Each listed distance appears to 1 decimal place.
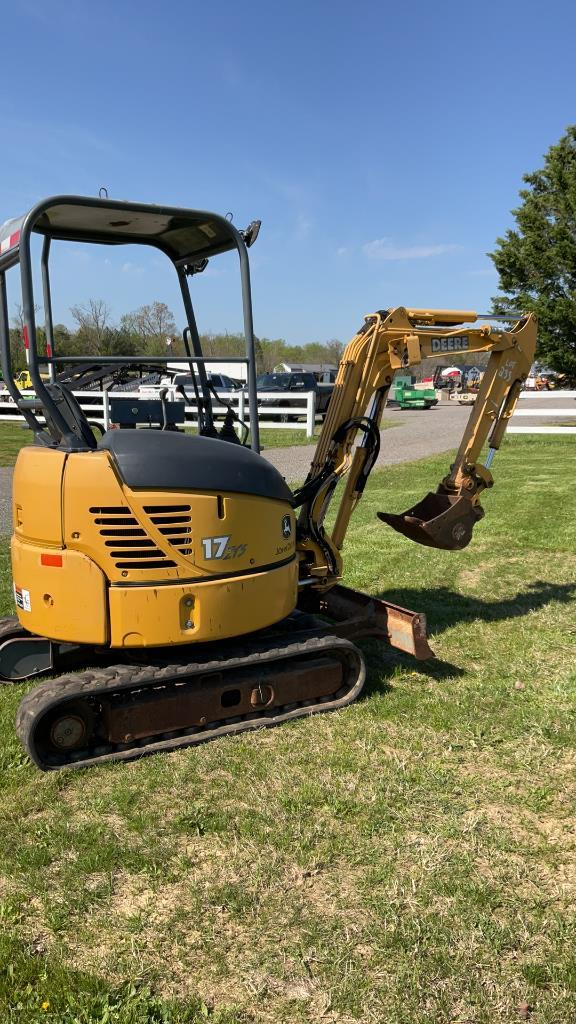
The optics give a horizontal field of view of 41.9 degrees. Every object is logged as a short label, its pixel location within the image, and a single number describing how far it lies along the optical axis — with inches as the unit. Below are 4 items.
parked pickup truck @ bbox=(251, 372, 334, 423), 1051.9
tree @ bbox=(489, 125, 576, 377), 855.1
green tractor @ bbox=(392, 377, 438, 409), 1556.3
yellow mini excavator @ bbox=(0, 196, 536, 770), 158.4
